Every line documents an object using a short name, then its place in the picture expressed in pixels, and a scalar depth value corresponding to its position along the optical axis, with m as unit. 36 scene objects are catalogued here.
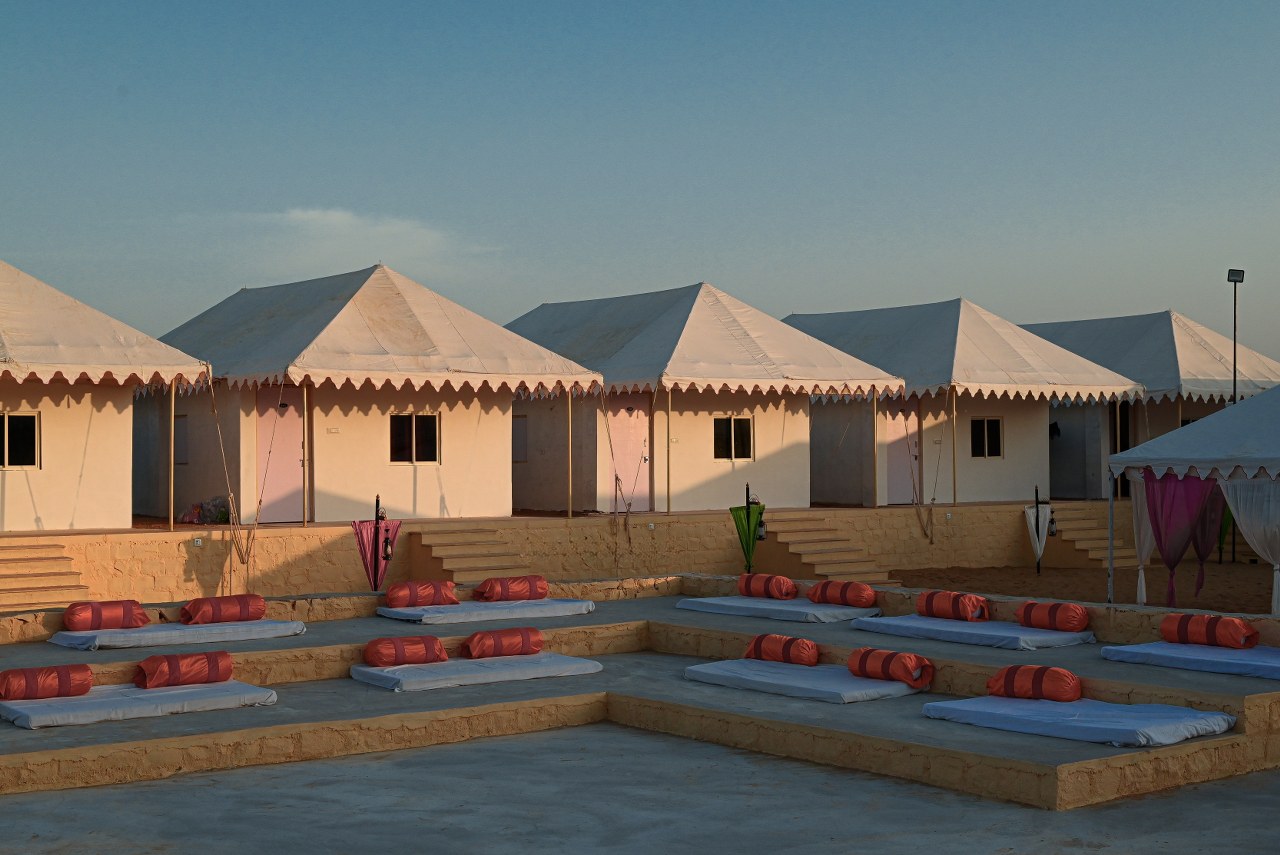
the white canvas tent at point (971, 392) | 25.55
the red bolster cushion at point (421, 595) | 16.19
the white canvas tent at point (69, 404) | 17.88
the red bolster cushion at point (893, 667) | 12.24
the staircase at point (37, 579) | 15.99
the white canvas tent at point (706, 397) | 22.97
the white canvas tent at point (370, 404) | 20.31
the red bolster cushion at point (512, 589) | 16.88
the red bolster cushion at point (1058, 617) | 14.05
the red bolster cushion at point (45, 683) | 11.12
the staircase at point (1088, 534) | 24.81
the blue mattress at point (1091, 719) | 9.65
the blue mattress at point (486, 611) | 15.60
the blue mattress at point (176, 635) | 13.55
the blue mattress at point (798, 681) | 11.85
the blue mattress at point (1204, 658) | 11.73
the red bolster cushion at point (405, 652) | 13.13
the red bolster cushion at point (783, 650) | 13.29
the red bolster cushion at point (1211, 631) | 12.58
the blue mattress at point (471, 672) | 12.45
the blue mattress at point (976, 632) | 13.66
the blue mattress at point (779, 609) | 15.77
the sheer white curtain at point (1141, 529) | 16.66
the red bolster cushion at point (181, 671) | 11.80
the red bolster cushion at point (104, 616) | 14.03
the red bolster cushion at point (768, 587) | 17.03
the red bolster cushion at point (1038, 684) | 10.94
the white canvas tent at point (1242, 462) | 15.26
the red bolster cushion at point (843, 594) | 16.36
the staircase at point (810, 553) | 21.31
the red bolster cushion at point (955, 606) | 14.94
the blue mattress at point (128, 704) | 10.56
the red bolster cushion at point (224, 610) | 14.57
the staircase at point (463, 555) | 18.94
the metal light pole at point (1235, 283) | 24.47
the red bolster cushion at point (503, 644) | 13.60
